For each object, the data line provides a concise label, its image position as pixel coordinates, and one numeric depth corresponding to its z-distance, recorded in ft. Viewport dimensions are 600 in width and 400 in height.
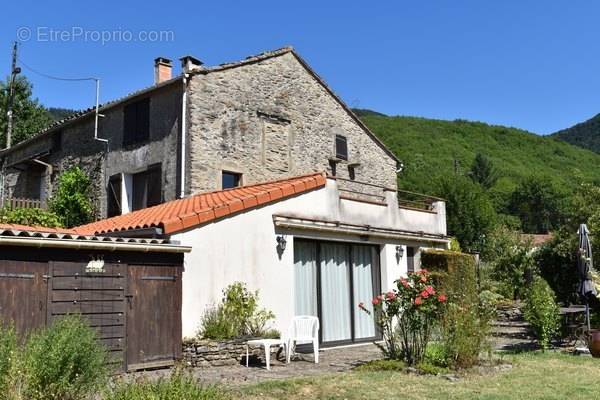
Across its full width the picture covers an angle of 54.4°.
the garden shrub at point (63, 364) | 18.37
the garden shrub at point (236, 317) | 35.78
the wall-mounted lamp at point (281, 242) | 40.83
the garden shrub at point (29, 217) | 59.98
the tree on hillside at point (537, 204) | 208.44
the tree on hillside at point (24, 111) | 120.78
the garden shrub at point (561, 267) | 67.87
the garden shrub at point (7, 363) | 17.58
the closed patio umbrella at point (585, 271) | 41.77
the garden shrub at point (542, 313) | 39.42
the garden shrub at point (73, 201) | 64.34
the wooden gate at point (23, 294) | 28.17
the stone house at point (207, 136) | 55.62
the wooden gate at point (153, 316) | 32.55
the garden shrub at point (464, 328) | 31.99
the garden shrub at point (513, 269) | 82.69
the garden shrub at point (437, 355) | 32.22
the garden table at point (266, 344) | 34.14
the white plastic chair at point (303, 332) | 36.76
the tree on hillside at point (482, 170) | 207.72
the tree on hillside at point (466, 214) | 146.61
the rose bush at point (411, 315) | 32.68
